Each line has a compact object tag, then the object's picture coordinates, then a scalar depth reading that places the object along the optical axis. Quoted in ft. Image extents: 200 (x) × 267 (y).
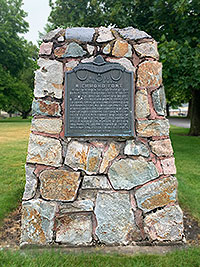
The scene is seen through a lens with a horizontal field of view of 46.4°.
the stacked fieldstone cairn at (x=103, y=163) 8.42
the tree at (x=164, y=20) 21.36
